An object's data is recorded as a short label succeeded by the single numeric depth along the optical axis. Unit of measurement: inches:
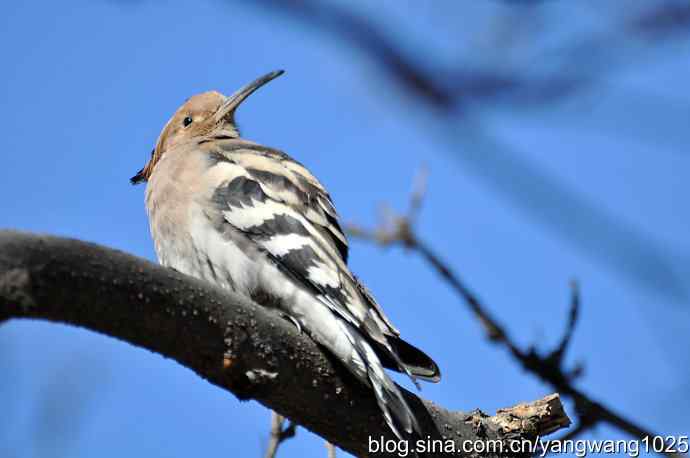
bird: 246.7
